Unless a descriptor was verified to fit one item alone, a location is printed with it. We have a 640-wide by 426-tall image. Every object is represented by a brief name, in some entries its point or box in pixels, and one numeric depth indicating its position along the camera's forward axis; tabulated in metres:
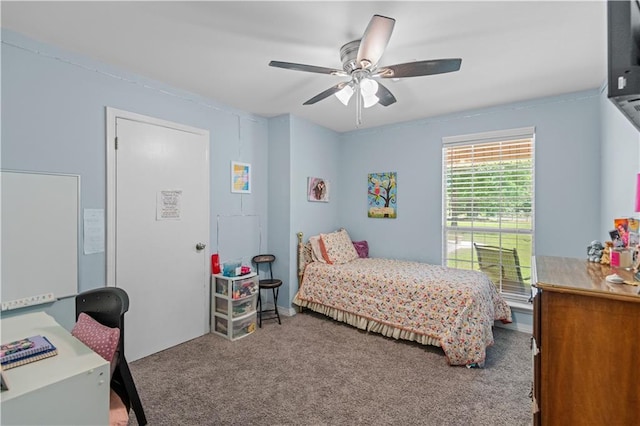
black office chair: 1.55
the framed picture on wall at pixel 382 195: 4.22
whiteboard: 2.02
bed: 2.63
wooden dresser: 1.18
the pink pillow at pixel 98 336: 1.39
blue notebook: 1.19
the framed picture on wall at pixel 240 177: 3.54
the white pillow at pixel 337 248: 3.87
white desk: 1.02
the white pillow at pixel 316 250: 3.88
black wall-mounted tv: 1.00
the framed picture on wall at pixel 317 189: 4.12
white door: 2.62
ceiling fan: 1.65
